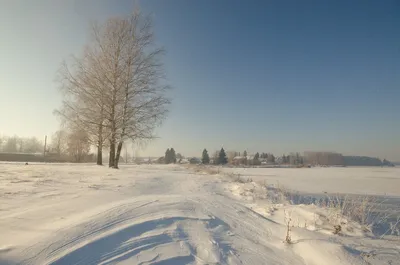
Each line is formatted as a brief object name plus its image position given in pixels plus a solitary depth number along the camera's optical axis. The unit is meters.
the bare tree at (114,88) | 12.88
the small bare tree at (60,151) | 47.90
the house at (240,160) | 93.51
